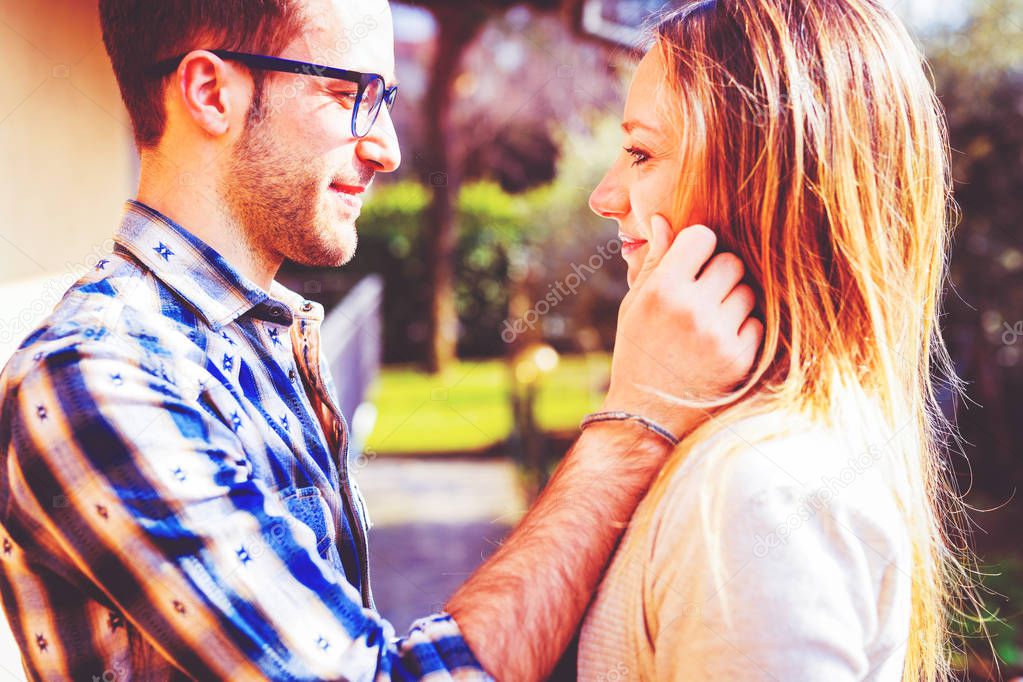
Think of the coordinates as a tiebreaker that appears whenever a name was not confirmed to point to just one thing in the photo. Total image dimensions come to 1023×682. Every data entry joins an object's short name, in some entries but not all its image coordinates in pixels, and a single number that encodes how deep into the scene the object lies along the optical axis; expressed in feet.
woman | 3.90
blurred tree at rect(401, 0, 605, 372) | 23.87
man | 3.83
